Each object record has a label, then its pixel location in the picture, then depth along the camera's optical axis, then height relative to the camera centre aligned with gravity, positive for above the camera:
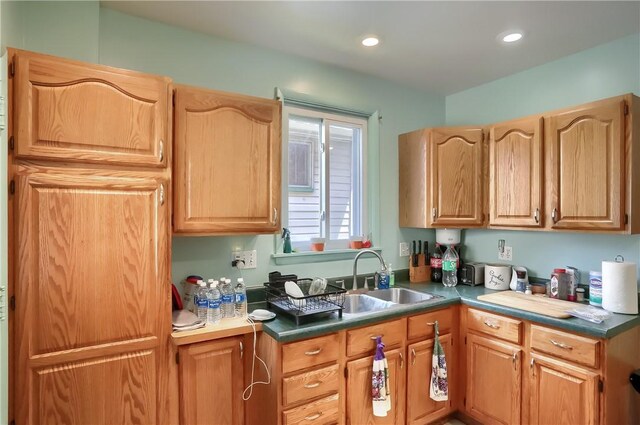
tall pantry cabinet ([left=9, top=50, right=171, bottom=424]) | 1.36 -0.11
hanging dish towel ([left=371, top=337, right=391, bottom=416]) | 1.97 -0.94
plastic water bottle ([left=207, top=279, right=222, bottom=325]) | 1.83 -0.47
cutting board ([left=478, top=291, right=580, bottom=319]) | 2.05 -0.55
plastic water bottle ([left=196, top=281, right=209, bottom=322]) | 1.83 -0.47
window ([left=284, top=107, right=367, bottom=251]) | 2.57 +0.27
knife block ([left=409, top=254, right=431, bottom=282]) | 2.96 -0.48
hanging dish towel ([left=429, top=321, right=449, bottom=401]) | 2.24 -1.02
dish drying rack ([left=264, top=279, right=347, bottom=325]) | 1.89 -0.49
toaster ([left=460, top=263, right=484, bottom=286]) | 2.80 -0.47
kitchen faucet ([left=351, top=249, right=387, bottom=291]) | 2.57 -0.37
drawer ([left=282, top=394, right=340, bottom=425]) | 1.75 -1.00
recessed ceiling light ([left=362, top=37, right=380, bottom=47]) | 2.23 +1.08
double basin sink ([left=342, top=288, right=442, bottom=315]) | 2.41 -0.60
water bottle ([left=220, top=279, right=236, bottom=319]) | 1.91 -0.47
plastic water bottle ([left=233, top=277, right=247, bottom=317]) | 1.95 -0.46
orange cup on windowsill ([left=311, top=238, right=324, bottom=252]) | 2.57 -0.22
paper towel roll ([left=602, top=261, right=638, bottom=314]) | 1.99 -0.41
